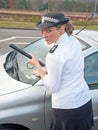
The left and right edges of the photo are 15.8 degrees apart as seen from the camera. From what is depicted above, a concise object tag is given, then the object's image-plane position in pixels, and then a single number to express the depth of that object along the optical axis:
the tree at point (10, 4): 24.08
